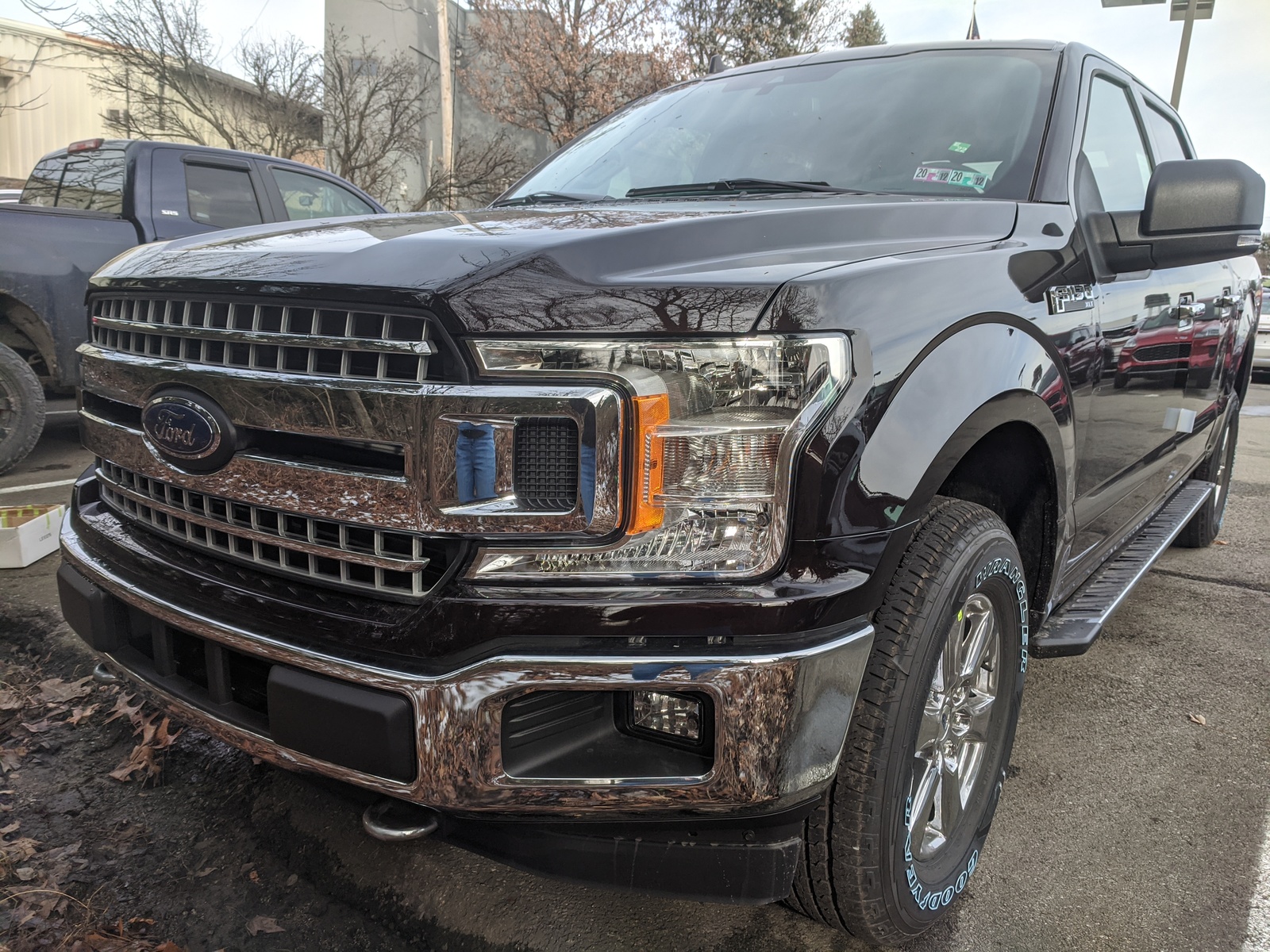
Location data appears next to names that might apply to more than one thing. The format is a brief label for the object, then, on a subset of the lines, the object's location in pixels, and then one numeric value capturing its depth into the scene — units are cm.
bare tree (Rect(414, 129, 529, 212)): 1401
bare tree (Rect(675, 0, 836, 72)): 1973
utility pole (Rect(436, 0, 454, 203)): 1455
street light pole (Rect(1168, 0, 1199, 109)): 1328
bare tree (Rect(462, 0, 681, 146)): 1656
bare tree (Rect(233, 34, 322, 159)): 1296
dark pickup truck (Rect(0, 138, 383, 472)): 523
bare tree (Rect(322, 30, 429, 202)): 1302
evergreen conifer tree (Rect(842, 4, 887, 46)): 2688
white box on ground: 376
